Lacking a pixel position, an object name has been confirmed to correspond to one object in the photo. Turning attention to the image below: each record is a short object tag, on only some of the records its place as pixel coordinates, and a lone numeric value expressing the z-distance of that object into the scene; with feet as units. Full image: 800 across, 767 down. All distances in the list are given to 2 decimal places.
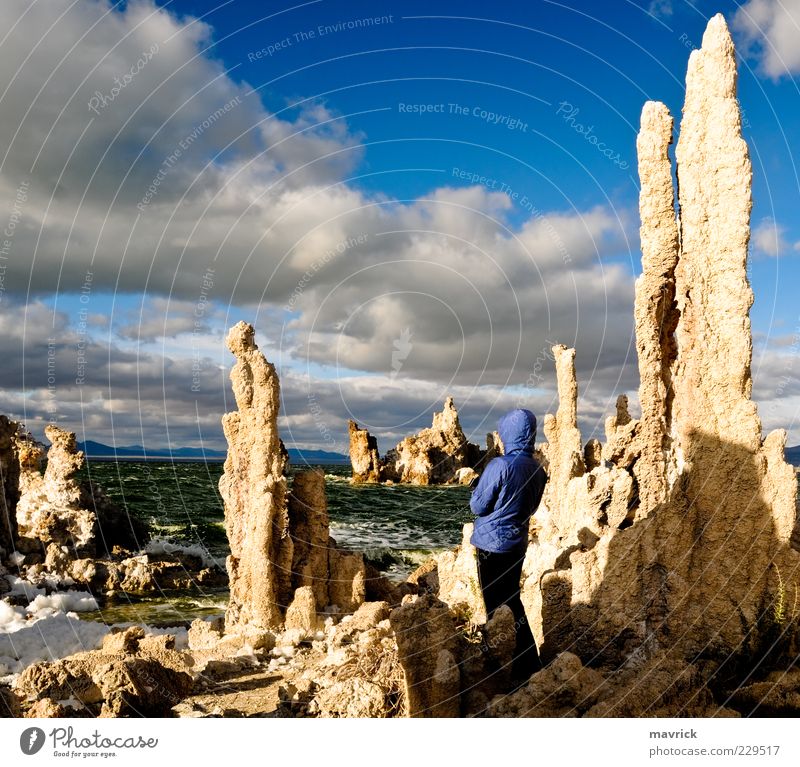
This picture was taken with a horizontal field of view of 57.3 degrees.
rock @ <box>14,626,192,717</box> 24.54
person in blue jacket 24.77
